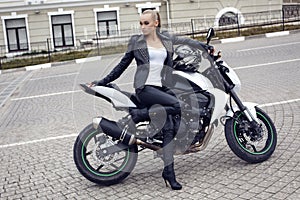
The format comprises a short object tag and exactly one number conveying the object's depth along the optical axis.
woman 4.48
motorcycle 4.58
